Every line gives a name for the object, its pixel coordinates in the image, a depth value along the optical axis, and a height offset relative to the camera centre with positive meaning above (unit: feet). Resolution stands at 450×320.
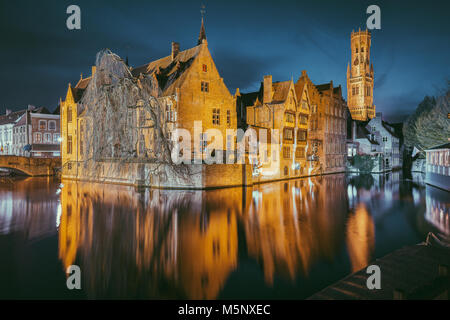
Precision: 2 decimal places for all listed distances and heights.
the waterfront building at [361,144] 228.22 +7.84
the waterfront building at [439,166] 106.42 -4.51
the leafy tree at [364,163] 211.82 -5.82
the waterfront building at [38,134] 208.64 +14.59
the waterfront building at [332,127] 191.31 +17.92
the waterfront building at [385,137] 236.43 +13.06
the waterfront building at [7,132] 234.33 +18.63
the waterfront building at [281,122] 145.89 +16.28
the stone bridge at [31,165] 170.19 -5.15
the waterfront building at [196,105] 114.01 +19.35
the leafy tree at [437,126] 129.70 +12.86
